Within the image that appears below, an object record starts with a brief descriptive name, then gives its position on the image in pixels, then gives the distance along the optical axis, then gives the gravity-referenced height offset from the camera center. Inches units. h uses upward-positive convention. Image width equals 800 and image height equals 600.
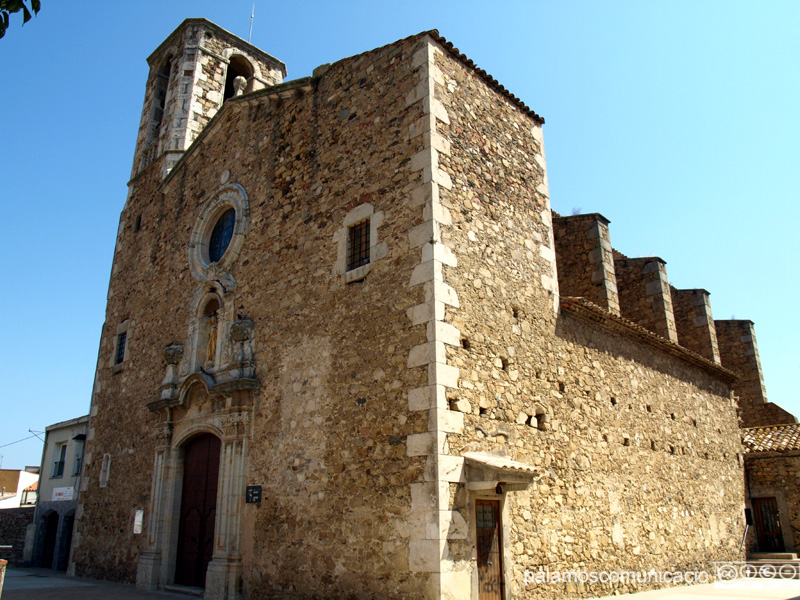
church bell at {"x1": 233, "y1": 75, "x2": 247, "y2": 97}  546.8 +356.8
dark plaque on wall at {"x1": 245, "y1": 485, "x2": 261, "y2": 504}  339.0 -0.8
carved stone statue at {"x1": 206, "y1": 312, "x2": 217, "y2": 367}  414.9 +100.4
